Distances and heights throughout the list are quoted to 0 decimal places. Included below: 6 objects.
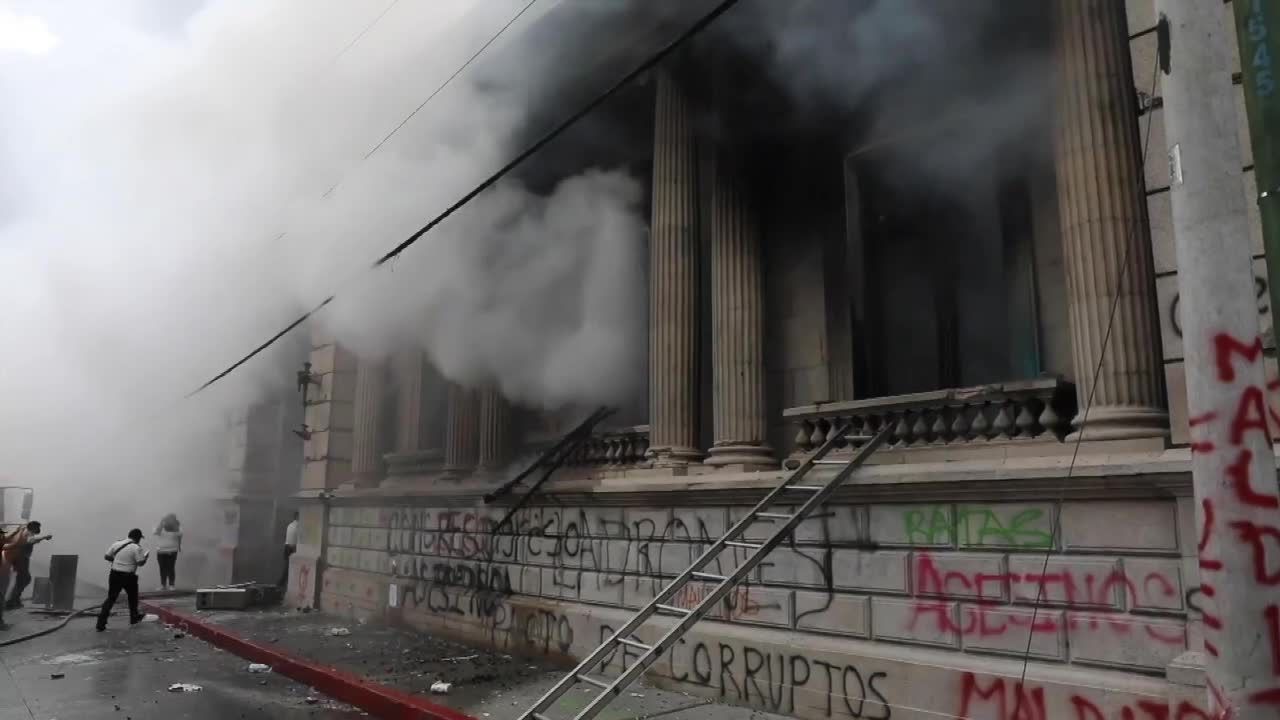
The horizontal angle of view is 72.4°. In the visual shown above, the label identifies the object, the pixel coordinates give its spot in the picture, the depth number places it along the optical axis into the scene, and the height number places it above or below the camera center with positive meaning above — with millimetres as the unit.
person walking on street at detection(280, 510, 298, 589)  14305 -458
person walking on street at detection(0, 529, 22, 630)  12727 -713
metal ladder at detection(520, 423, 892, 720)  4691 -264
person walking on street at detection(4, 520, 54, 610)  13859 -807
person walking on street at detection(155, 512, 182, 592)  15922 -683
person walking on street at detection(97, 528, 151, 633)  11414 -799
